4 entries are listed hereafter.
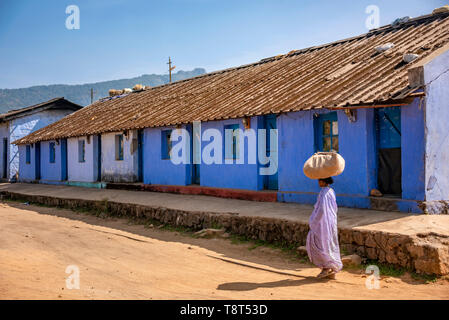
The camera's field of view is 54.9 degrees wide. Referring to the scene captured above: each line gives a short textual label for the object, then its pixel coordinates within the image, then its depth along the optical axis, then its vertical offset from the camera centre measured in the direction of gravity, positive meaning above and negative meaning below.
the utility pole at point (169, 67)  38.54 +8.47
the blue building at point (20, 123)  28.84 +2.81
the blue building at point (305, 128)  8.90 +0.92
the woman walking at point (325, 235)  6.35 -1.12
